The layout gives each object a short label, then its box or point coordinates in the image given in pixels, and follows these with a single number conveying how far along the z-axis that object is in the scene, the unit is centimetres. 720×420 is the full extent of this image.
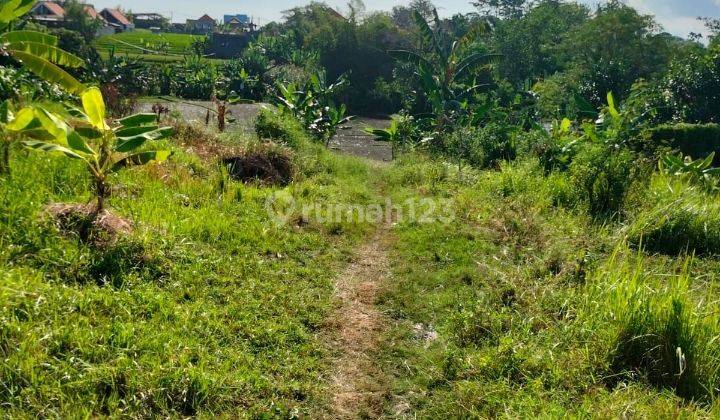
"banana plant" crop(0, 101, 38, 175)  424
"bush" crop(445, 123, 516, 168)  1081
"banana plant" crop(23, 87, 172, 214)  418
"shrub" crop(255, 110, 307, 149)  992
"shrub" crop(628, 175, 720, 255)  598
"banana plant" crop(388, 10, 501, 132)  1345
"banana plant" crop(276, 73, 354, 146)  1304
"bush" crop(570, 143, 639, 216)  679
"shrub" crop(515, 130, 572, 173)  858
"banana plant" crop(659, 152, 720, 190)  760
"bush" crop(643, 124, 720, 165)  1436
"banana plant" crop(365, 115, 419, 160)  1396
